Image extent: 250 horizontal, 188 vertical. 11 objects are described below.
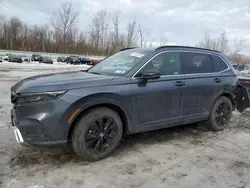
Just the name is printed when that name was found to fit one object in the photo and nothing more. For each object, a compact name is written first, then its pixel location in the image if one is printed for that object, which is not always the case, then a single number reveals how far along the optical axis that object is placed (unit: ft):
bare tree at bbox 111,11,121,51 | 196.25
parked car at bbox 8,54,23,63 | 106.63
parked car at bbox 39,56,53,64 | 119.75
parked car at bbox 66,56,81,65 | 130.31
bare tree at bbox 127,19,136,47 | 176.35
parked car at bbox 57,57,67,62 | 144.46
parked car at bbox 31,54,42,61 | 129.61
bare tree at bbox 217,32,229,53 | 144.46
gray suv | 8.49
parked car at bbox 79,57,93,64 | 137.98
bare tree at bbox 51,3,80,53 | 222.07
